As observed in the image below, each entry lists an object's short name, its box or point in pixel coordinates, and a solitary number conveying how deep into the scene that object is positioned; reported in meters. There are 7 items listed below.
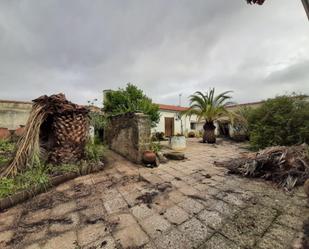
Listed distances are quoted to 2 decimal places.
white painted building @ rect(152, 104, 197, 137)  14.40
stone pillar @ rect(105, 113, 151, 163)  3.97
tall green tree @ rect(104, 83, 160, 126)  9.27
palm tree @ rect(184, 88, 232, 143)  7.69
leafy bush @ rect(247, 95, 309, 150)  5.11
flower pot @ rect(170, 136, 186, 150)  6.39
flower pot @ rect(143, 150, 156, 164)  3.72
